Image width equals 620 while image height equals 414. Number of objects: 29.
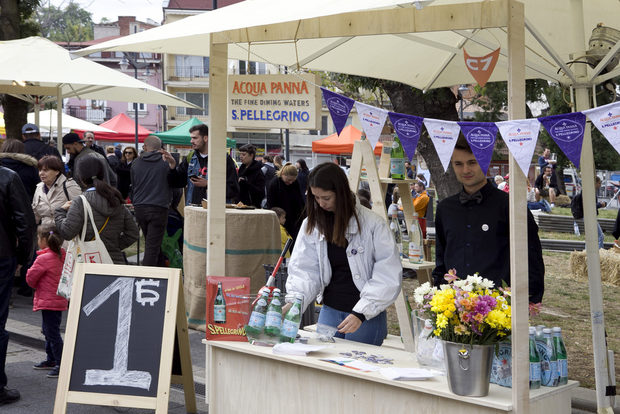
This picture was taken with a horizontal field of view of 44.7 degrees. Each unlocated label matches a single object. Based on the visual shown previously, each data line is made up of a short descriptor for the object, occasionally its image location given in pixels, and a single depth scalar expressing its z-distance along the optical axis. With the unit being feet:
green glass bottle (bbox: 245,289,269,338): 15.03
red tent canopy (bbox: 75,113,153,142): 86.17
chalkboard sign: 16.07
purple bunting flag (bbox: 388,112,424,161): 12.94
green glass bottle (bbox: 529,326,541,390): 12.20
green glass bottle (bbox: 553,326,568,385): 12.42
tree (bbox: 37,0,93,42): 286.62
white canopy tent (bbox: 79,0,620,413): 11.92
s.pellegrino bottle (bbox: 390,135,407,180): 21.12
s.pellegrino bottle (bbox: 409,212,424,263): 21.44
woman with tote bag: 22.82
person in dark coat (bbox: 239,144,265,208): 35.37
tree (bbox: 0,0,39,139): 46.68
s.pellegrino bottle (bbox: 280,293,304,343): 14.83
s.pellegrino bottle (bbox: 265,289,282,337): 14.82
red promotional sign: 15.44
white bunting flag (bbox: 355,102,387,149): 13.61
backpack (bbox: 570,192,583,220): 28.63
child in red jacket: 21.91
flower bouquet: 11.43
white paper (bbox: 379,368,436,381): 12.53
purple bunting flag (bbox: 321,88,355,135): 14.67
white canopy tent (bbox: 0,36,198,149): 29.89
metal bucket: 11.44
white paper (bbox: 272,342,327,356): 14.17
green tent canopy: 71.87
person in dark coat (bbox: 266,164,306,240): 35.24
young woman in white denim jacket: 14.98
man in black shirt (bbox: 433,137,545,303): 13.98
